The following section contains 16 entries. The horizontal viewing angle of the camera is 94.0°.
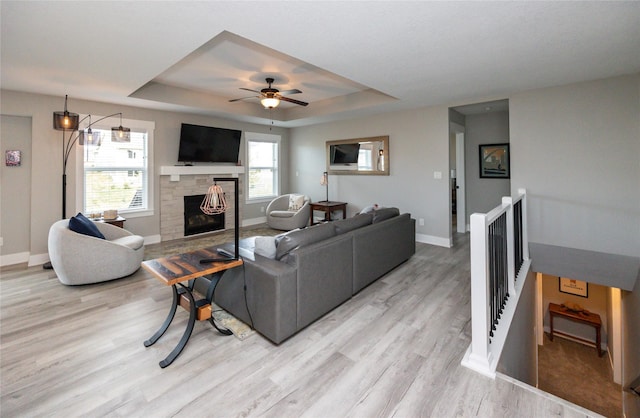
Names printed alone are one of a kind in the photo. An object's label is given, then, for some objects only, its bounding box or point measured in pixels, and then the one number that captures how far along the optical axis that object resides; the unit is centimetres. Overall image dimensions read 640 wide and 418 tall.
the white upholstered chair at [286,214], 649
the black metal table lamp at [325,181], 676
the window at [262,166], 713
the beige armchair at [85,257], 339
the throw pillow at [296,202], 694
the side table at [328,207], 643
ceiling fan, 414
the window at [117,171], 484
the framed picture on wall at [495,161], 570
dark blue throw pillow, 355
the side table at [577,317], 484
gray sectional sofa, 236
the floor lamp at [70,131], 415
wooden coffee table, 214
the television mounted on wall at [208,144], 576
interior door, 623
